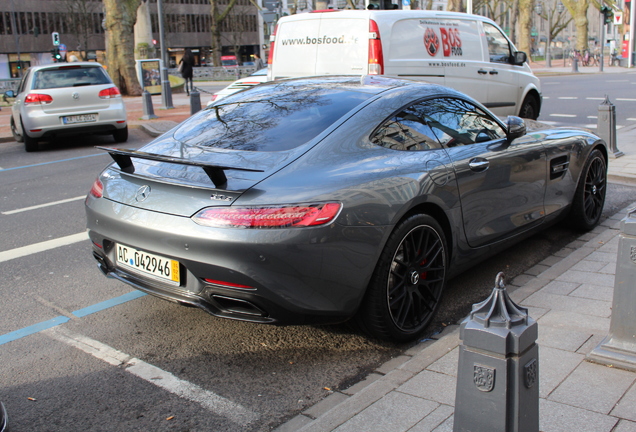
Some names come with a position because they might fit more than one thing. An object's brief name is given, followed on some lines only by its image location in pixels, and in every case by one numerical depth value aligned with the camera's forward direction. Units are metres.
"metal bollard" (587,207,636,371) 3.14
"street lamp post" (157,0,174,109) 19.17
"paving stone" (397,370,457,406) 2.95
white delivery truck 9.27
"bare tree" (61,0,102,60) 73.38
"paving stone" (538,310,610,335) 3.70
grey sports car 3.20
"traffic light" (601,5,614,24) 44.69
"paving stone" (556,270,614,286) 4.54
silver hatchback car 12.07
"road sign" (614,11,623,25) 52.39
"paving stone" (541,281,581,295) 4.34
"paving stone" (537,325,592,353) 3.44
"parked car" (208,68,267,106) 13.65
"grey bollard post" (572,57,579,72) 42.44
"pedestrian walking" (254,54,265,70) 34.47
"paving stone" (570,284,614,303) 4.24
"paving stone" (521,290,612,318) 3.99
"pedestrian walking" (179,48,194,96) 26.44
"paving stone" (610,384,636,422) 2.72
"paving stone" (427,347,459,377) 3.20
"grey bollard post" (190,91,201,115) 15.00
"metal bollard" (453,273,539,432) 2.03
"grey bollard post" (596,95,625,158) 9.74
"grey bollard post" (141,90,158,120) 16.41
